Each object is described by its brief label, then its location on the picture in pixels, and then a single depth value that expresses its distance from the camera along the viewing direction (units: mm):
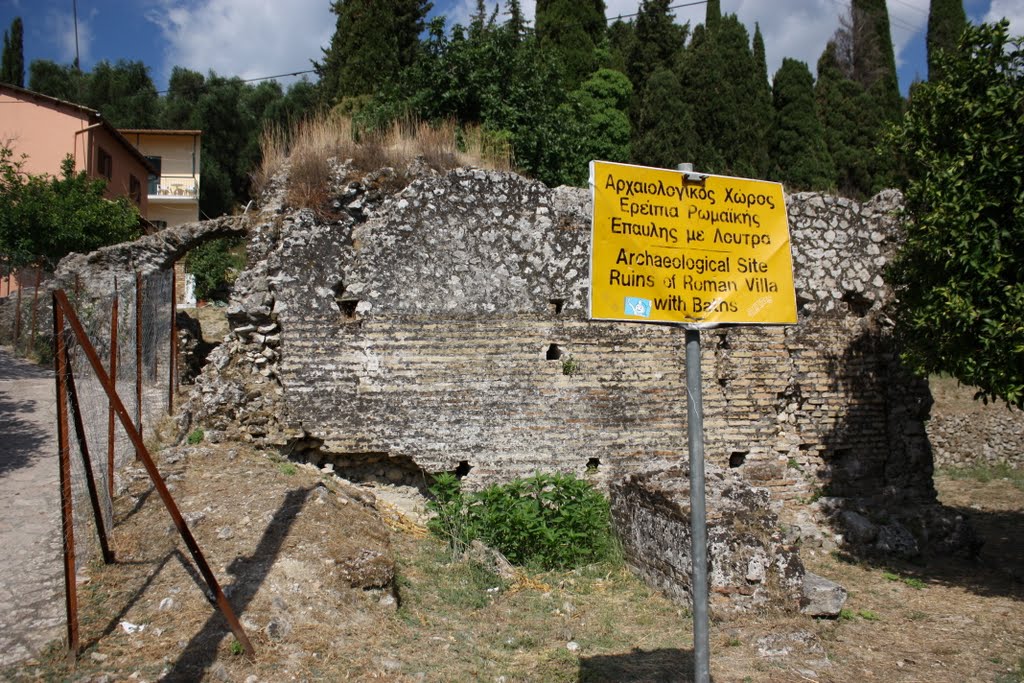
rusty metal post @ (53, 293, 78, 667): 4062
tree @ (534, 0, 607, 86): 24234
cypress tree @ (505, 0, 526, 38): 18894
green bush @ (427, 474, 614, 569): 6613
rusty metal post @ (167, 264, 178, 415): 8172
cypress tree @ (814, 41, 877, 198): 25734
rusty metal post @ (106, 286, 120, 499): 5672
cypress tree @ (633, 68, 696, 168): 24125
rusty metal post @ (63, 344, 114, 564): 4461
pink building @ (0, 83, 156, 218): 22328
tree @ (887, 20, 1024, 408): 6018
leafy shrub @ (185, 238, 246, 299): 25109
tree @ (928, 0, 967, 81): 30719
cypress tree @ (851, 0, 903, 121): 28391
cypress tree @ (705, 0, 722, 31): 30062
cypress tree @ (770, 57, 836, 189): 24656
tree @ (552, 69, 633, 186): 19781
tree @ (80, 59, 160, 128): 32281
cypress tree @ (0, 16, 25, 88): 30656
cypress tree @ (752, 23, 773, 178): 24791
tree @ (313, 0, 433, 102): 23203
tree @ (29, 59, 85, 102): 32312
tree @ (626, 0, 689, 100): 29312
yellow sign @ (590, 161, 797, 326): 3164
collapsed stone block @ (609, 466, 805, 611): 5734
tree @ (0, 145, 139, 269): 16141
